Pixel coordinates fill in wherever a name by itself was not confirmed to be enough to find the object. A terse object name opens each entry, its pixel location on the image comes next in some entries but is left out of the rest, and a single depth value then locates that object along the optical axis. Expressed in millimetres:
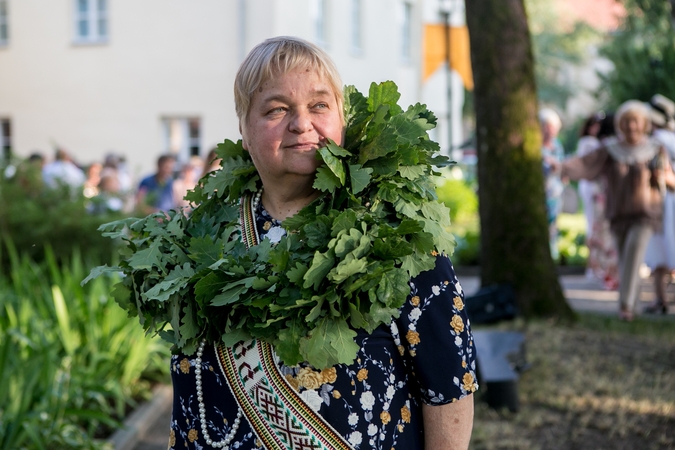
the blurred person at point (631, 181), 8328
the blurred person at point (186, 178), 10305
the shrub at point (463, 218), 13680
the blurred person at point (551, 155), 11664
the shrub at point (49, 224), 8500
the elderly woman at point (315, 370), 2049
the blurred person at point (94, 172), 13648
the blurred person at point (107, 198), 9180
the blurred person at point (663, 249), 8992
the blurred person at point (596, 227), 10766
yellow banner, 14234
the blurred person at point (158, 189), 9489
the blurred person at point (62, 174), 9250
